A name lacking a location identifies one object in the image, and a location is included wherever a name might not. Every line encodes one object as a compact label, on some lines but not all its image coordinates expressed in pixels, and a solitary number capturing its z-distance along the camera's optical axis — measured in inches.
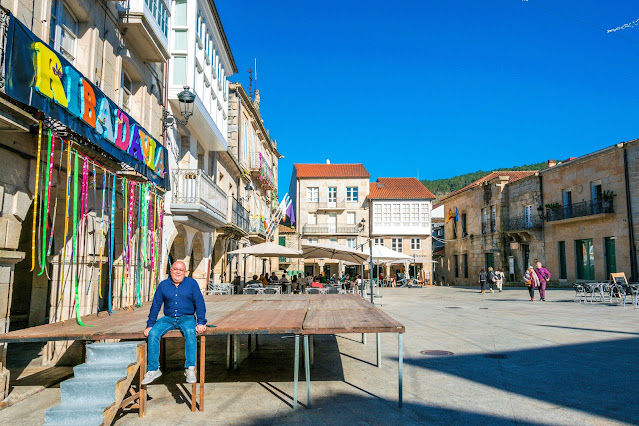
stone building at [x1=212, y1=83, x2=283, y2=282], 810.2
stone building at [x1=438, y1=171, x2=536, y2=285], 1419.8
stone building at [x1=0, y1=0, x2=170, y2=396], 227.0
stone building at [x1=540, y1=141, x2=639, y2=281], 989.2
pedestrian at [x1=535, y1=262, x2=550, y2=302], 748.0
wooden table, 197.8
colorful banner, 211.8
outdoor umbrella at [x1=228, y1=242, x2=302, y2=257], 658.8
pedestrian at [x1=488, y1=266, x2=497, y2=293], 1062.9
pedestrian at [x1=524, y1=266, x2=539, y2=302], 757.3
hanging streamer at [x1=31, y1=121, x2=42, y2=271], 221.0
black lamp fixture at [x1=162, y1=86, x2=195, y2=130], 431.2
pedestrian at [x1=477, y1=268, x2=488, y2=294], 1018.1
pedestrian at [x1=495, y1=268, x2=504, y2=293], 1088.1
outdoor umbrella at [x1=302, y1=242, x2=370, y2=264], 638.5
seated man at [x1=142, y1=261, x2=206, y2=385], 201.3
